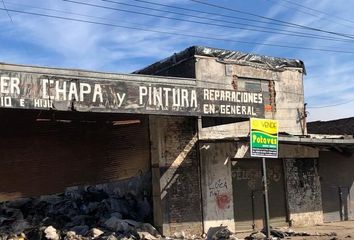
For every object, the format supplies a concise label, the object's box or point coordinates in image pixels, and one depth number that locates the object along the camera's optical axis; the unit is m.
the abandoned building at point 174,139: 13.55
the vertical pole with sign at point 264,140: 14.52
